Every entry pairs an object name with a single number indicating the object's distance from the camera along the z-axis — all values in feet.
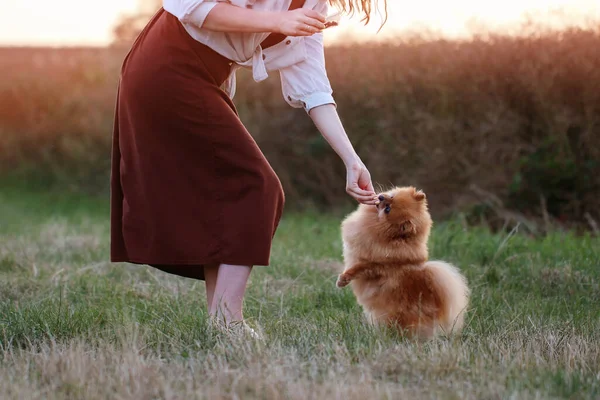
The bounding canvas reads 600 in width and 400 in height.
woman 19.99
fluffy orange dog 21.90
